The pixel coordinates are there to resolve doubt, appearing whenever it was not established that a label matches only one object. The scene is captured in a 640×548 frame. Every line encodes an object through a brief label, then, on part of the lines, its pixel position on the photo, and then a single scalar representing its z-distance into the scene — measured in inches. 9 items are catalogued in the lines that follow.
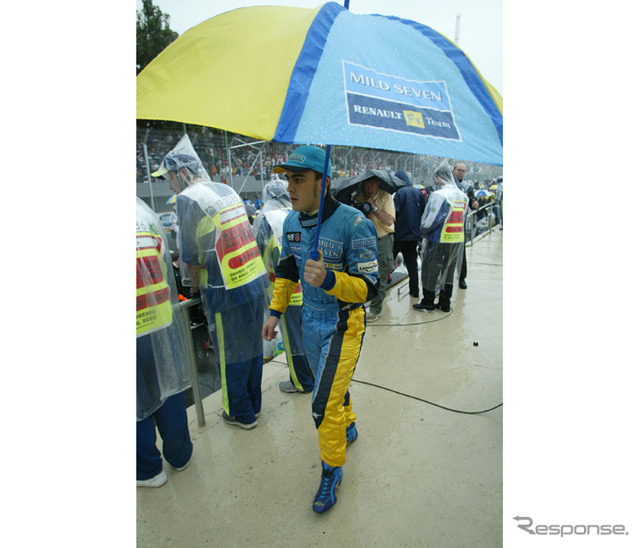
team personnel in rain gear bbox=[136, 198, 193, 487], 81.7
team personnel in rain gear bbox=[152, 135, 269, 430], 101.1
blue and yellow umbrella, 47.1
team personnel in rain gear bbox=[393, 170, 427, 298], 219.9
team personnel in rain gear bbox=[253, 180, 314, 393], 126.8
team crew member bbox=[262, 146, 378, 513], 78.3
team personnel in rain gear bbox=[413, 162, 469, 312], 191.3
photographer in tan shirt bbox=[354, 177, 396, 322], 183.0
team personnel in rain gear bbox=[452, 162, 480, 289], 241.5
